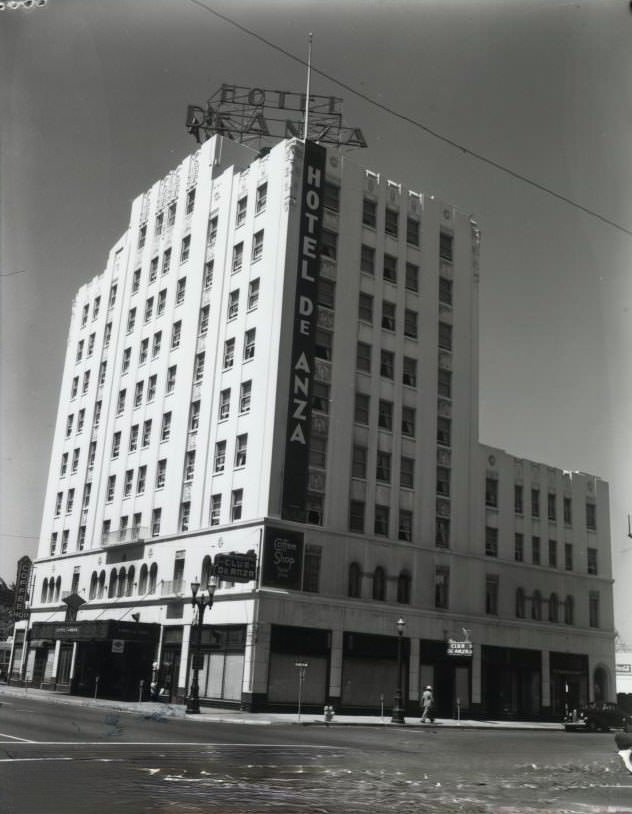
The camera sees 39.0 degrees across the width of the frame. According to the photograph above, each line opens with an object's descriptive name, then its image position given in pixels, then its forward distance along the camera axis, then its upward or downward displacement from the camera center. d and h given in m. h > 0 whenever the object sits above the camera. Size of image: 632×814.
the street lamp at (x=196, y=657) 38.38 -0.27
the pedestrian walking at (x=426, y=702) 41.38 -1.66
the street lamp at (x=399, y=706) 39.34 -1.86
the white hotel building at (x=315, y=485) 45.94 +9.87
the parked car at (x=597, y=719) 43.16 -2.04
